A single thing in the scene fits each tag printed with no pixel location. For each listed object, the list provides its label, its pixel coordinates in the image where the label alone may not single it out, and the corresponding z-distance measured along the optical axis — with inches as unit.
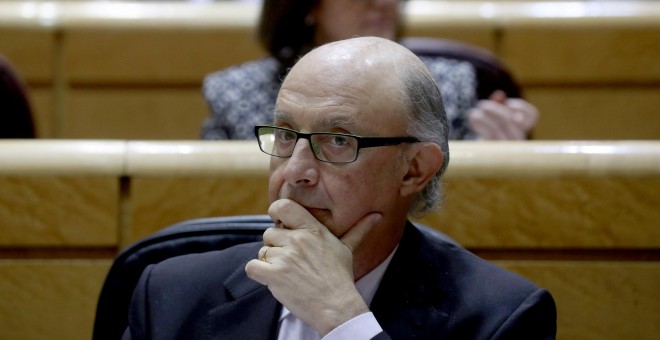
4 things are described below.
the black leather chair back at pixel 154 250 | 179.2
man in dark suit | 173.9
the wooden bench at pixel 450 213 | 188.9
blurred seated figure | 209.7
